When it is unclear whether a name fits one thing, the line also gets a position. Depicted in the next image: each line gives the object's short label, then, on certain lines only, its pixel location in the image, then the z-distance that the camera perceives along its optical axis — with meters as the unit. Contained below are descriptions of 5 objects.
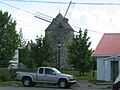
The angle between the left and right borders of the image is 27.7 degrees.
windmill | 59.41
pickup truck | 21.16
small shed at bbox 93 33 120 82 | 25.25
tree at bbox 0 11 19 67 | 32.01
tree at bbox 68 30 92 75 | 32.33
